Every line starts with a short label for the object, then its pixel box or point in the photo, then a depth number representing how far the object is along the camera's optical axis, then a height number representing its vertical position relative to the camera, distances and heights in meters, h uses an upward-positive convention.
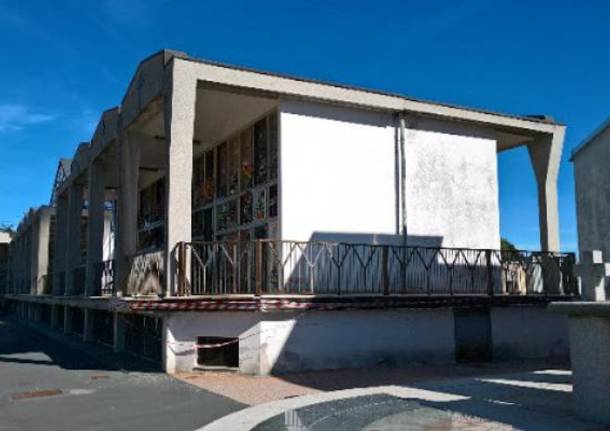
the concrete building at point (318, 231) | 12.92 +1.27
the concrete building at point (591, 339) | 7.21 -0.68
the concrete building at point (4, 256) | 56.12 +2.41
